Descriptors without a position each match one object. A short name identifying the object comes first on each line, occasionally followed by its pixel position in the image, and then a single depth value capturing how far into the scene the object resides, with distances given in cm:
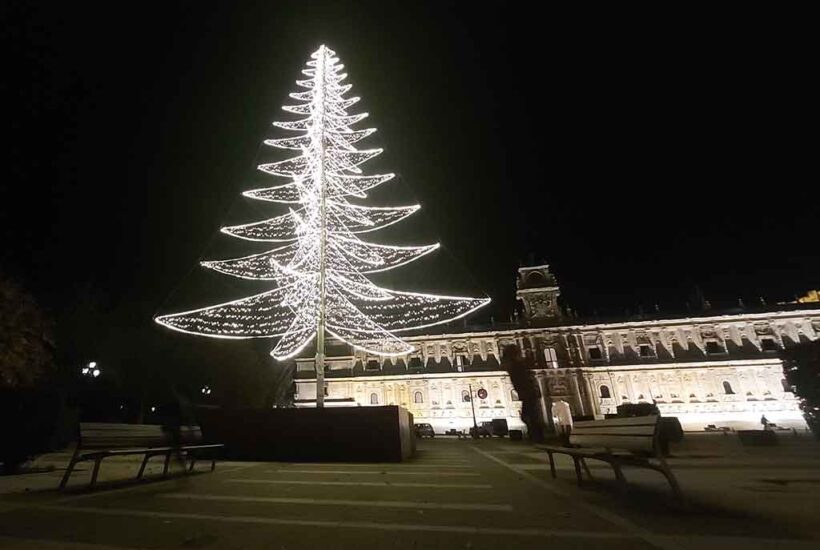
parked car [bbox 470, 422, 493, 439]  3418
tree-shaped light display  1320
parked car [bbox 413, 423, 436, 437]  3538
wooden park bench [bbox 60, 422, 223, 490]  518
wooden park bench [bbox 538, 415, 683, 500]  417
